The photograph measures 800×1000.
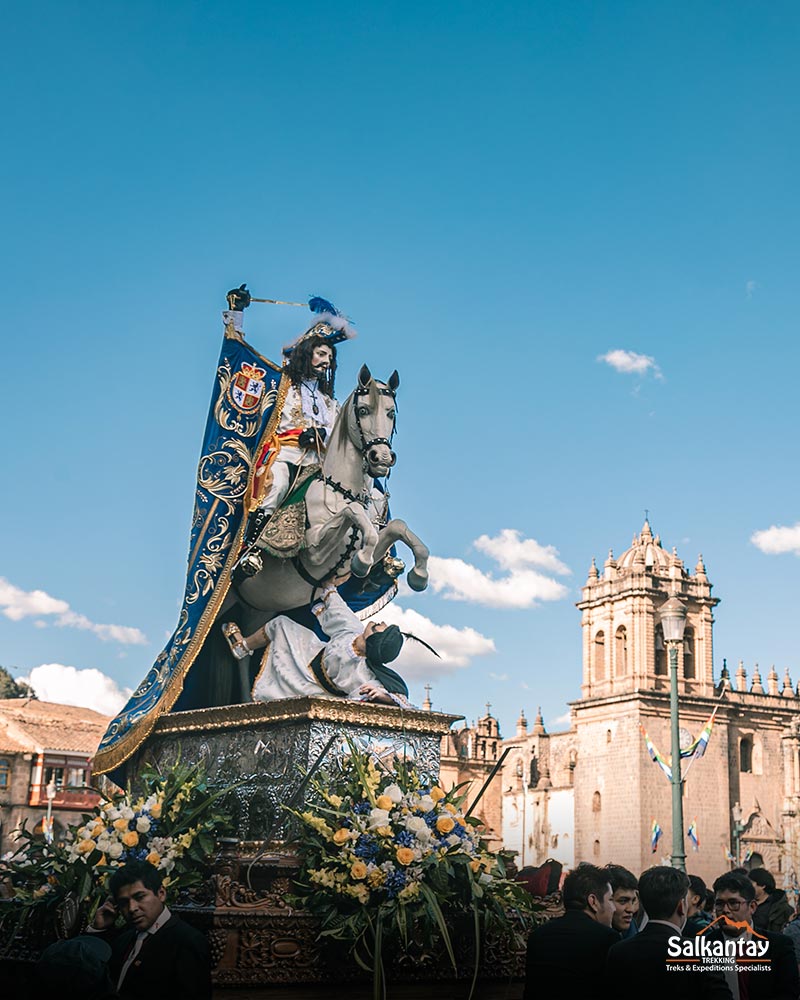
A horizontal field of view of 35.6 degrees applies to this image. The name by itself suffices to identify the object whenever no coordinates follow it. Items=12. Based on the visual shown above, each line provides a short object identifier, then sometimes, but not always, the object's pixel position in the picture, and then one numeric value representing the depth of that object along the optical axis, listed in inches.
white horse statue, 387.9
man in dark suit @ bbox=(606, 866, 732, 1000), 195.3
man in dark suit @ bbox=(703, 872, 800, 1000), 223.0
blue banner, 394.9
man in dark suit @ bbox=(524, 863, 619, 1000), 230.5
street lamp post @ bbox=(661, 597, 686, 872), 596.7
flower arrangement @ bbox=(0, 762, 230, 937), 315.3
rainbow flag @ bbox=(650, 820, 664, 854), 1880.8
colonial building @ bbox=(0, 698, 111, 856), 2043.6
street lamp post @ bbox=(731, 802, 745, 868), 2274.9
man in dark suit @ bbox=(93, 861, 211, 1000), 218.2
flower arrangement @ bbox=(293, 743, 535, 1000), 276.8
